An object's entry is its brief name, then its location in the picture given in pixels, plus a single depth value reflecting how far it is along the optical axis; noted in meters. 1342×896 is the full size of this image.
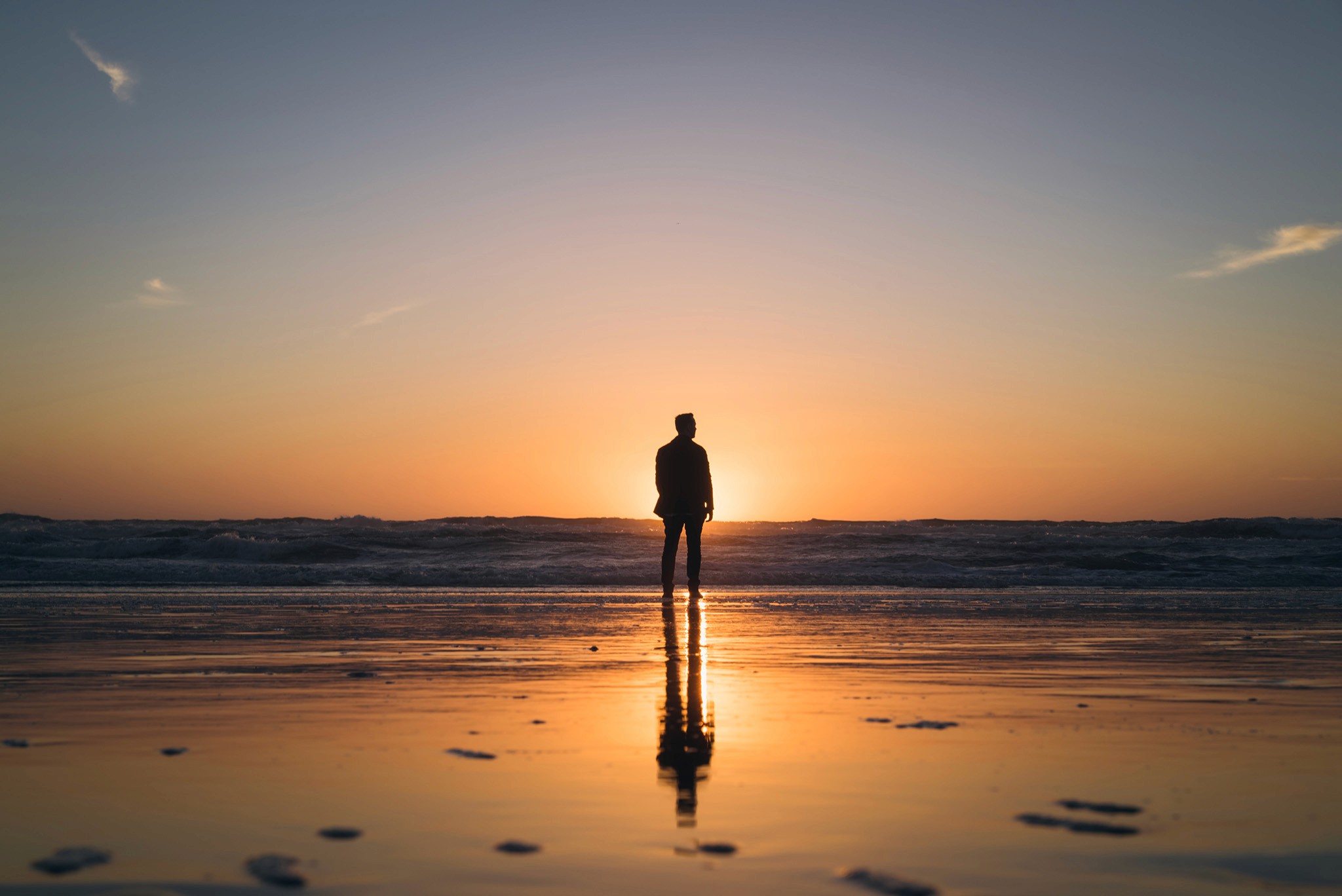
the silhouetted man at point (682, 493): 12.91
